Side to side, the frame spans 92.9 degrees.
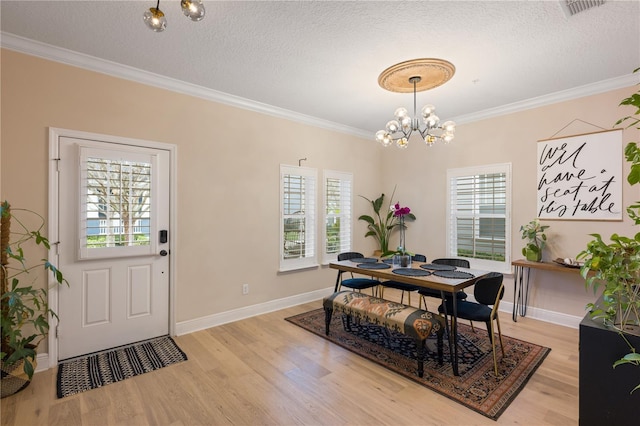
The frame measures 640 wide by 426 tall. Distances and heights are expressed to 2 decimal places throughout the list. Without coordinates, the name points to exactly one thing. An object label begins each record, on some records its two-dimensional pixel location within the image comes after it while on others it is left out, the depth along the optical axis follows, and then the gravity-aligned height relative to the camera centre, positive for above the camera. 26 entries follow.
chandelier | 2.84 +1.36
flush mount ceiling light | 1.78 +1.19
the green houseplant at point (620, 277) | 1.33 -0.28
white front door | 2.88 -0.34
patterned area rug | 2.33 -1.38
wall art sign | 3.43 +0.46
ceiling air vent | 2.15 +1.51
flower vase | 5.38 -0.38
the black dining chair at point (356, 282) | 3.99 -0.93
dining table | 2.62 -0.61
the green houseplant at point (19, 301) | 2.30 -0.75
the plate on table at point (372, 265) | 3.41 -0.61
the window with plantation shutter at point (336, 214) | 5.00 -0.02
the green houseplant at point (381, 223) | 5.55 -0.19
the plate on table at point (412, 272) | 2.96 -0.60
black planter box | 1.37 -0.77
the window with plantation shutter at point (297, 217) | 4.46 -0.07
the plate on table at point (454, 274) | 2.89 -0.59
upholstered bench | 2.55 -0.96
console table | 4.01 -1.01
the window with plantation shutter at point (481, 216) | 4.30 -0.03
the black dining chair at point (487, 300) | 2.63 -0.77
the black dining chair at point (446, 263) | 3.46 -0.63
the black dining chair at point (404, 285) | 3.82 -0.92
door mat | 2.50 -1.41
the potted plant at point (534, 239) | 3.83 -0.32
